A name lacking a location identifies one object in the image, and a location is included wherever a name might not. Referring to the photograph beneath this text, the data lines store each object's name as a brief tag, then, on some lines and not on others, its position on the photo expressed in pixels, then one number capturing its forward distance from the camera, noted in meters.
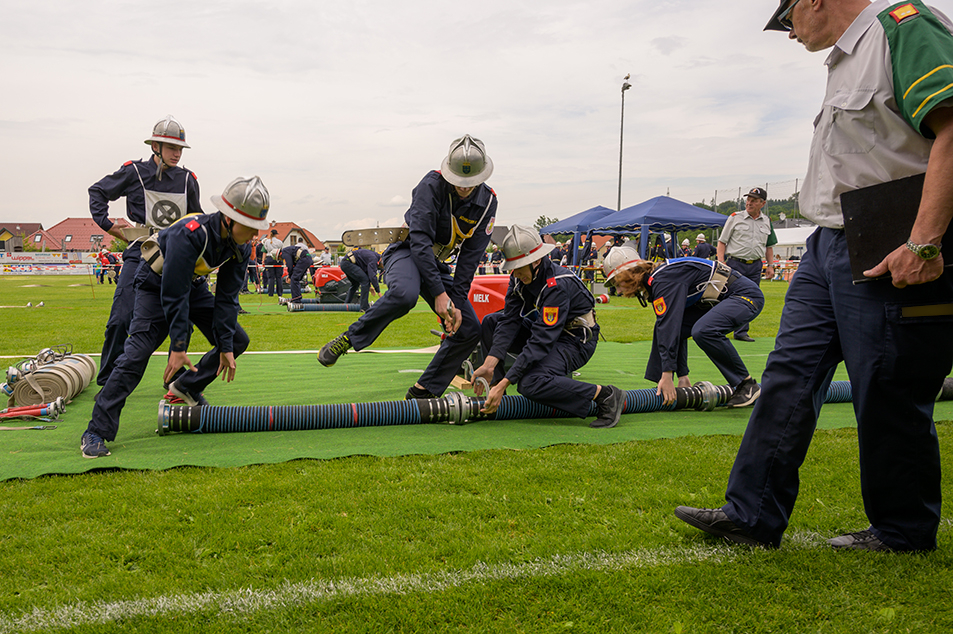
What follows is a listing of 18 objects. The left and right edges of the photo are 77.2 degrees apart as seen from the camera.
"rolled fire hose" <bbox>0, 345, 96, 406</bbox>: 4.62
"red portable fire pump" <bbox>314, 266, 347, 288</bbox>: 16.23
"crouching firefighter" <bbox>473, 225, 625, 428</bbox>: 4.46
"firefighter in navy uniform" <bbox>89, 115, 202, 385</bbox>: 5.17
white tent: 39.31
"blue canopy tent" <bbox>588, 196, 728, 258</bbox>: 20.83
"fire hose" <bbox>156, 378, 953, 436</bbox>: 4.11
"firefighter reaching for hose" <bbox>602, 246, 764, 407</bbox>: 4.73
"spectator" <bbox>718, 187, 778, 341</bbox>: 9.43
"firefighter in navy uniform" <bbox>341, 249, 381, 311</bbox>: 14.08
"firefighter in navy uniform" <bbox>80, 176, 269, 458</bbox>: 3.68
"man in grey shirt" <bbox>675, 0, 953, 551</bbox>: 1.96
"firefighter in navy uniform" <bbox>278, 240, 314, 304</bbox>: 17.72
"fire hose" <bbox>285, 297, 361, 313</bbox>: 14.68
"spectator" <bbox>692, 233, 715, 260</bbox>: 17.85
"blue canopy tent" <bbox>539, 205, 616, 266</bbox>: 24.51
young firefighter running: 4.38
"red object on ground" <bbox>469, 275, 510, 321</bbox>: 6.95
